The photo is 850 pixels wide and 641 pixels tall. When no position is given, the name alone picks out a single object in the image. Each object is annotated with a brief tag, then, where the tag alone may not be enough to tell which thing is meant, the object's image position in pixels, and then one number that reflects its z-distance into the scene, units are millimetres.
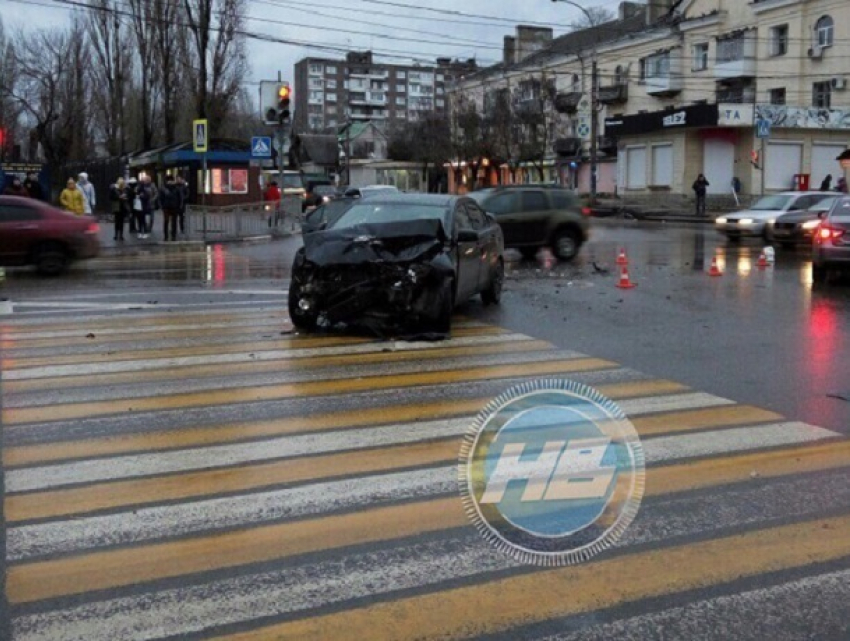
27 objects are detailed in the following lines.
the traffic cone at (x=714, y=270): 17562
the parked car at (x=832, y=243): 16281
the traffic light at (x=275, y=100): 24375
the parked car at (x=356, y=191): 27200
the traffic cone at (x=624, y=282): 15516
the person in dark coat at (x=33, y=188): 31702
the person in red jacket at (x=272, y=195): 33622
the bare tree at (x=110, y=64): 55406
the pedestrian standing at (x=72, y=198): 25094
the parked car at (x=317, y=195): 39925
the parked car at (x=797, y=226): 25922
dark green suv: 20969
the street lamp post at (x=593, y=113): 46156
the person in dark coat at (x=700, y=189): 43000
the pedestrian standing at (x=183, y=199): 28059
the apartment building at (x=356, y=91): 156875
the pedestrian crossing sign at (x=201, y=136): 27594
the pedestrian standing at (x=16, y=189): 27895
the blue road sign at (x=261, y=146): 30062
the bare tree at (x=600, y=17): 81388
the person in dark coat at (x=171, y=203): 27578
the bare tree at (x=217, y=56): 48375
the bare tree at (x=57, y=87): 56688
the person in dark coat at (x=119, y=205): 27453
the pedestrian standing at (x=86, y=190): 27766
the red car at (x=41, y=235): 17703
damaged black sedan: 10188
